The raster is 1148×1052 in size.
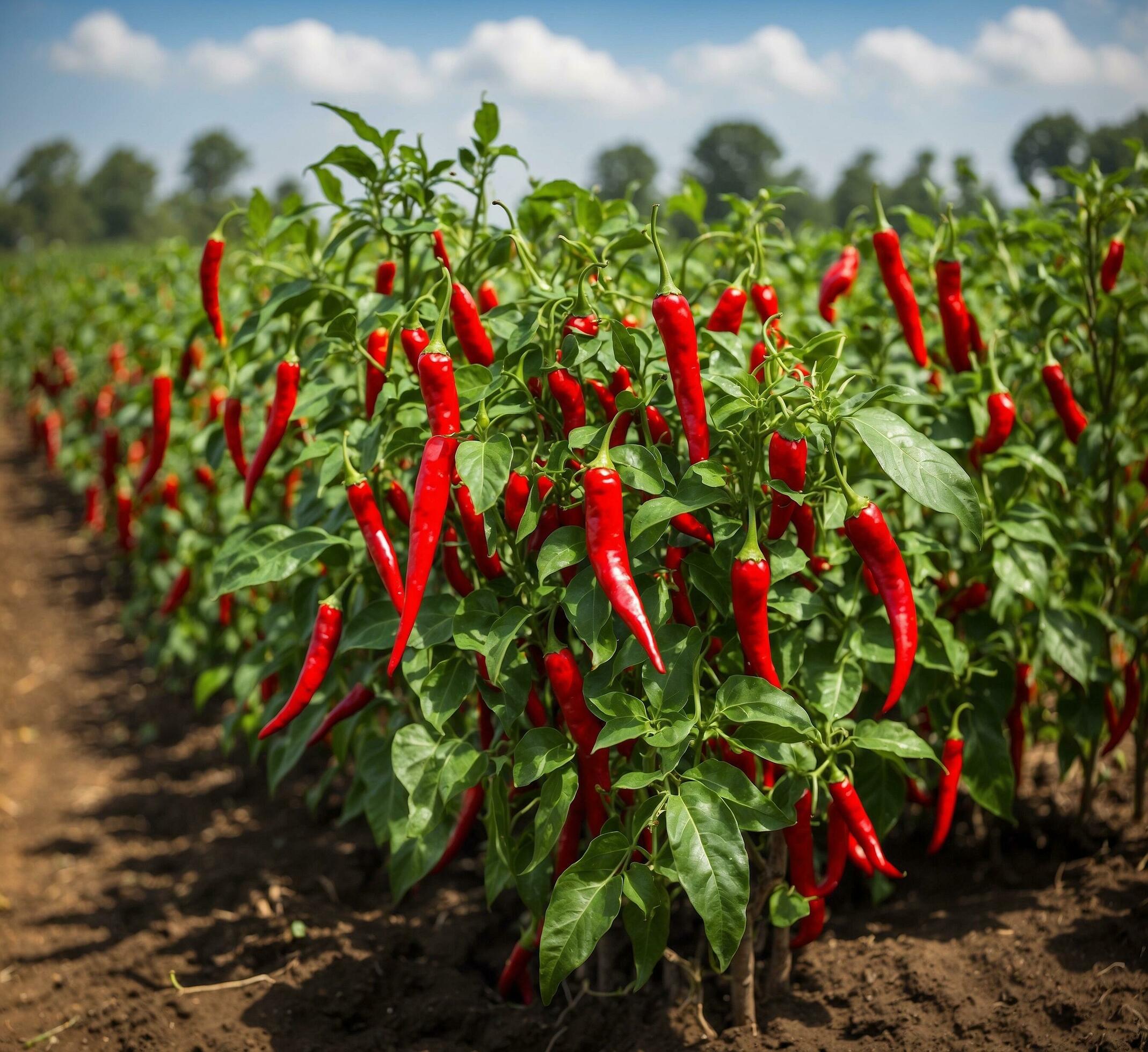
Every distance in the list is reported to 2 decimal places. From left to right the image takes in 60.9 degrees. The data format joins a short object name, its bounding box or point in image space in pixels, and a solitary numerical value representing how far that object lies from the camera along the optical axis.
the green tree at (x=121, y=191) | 94.81
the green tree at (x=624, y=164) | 70.31
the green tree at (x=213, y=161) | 113.94
